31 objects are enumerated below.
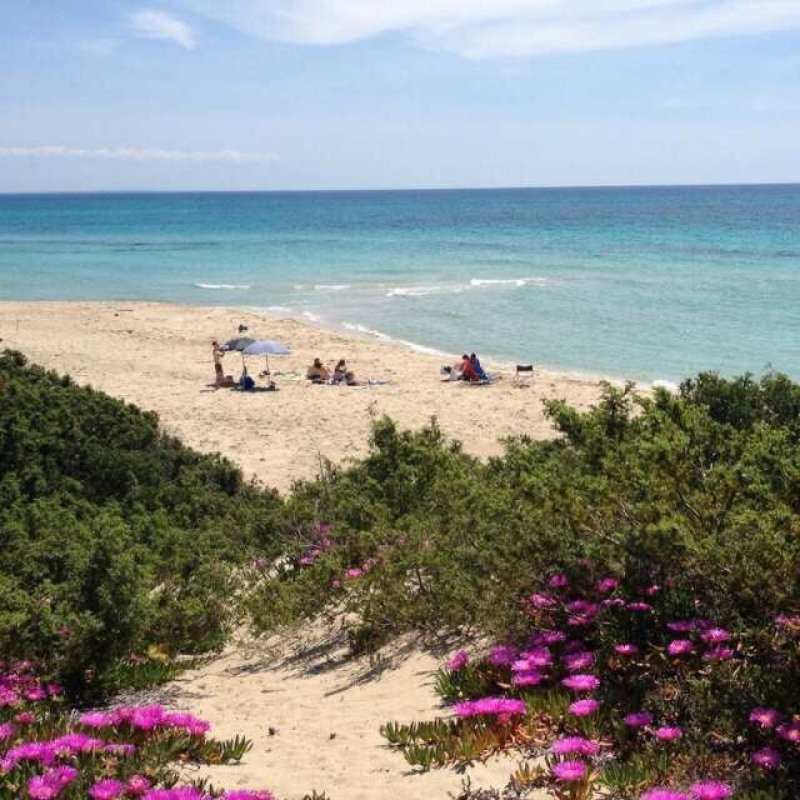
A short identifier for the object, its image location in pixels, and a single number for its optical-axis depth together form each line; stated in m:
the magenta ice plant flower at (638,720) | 4.49
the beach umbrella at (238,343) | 25.34
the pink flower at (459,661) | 5.75
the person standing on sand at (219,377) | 23.88
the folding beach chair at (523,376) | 23.59
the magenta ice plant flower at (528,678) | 5.06
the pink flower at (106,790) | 3.93
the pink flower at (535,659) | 5.20
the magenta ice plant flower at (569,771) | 4.09
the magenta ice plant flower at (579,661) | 5.12
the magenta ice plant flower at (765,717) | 4.25
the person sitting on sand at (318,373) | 24.50
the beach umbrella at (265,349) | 24.41
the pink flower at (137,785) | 4.06
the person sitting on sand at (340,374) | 24.03
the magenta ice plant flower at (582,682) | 4.84
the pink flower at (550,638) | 5.50
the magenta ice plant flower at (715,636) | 4.85
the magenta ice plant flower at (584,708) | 4.63
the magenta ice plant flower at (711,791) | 3.81
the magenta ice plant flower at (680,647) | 4.85
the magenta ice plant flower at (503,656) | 5.47
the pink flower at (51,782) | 3.87
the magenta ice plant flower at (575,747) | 4.34
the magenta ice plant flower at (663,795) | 3.81
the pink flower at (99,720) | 4.70
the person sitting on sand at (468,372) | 23.69
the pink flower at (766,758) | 4.09
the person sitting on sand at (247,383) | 23.48
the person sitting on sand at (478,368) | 23.80
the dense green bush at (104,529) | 6.27
